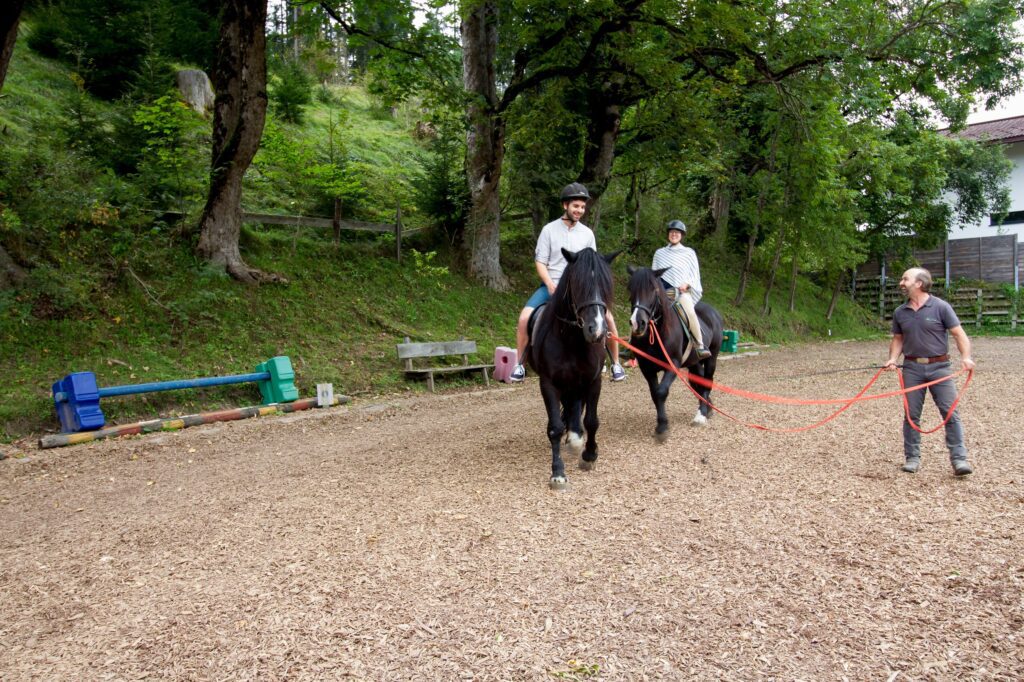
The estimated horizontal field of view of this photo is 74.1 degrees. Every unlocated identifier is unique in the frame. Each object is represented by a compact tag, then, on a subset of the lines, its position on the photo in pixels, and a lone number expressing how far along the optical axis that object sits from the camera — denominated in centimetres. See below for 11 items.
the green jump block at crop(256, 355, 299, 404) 1064
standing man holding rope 585
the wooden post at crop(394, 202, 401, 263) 1688
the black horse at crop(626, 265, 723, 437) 713
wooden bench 1268
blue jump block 859
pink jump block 1352
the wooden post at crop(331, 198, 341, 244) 1614
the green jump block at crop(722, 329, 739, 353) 1841
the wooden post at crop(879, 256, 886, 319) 2841
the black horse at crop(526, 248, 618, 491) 559
